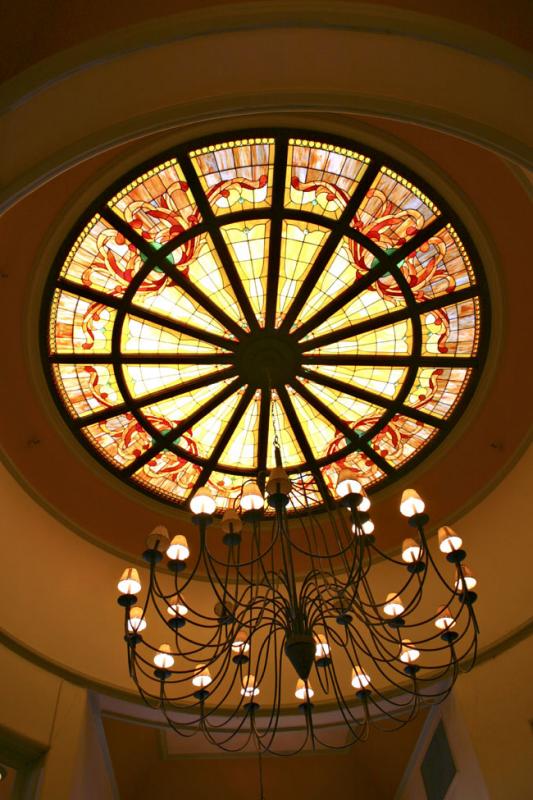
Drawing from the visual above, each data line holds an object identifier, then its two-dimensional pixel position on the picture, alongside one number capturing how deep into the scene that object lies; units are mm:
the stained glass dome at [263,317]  5867
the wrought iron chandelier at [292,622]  4262
